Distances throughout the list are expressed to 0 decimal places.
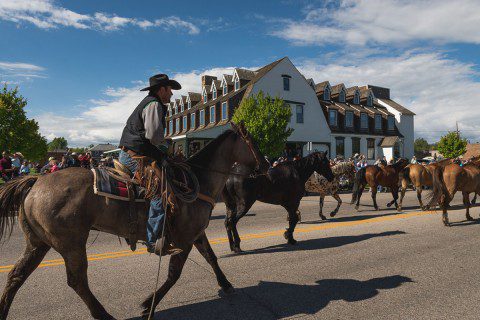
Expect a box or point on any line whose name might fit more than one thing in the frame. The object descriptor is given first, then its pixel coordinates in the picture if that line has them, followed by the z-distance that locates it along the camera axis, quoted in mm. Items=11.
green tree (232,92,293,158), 27344
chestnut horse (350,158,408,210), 13836
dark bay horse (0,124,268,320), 3516
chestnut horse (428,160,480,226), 10305
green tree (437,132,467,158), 53688
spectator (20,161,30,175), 17430
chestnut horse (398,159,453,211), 13695
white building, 32969
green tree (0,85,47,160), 40000
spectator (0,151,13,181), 14391
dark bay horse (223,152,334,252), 7413
